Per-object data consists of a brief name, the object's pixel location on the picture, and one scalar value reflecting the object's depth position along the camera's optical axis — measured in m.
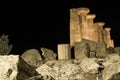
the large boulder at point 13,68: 5.81
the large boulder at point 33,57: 24.92
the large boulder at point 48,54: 27.78
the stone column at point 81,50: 27.70
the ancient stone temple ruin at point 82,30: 28.29
